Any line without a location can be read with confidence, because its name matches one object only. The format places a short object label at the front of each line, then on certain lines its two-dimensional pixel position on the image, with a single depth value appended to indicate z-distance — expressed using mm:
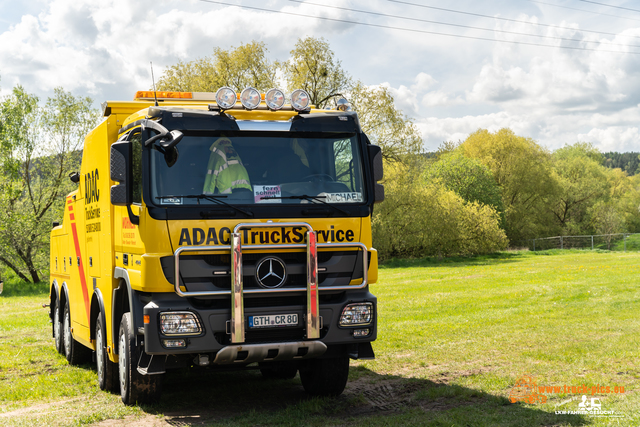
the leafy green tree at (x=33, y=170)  32938
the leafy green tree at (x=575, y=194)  58625
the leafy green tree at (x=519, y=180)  54812
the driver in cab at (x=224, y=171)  5941
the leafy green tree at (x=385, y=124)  36750
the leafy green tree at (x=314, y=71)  37062
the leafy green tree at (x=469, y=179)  49219
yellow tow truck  5723
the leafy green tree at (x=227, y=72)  36844
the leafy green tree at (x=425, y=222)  37844
